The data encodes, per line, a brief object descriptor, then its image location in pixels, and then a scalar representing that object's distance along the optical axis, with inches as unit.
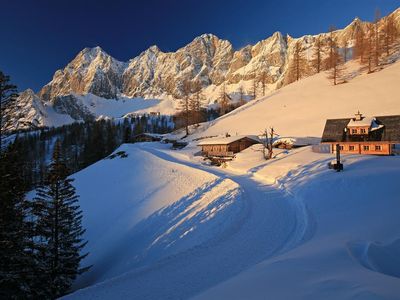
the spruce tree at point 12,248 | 507.2
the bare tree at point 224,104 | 4055.1
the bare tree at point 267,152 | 1652.1
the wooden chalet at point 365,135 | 1360.7
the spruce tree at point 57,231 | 703.7
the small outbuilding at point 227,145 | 1980.9
